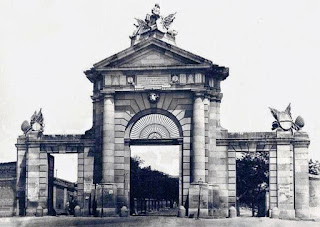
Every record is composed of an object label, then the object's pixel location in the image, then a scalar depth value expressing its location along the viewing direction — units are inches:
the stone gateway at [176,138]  1400.1
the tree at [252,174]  2174.0
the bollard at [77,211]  1417.9
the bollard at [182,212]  1359.5
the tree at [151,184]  2261.0
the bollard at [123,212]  1387.8
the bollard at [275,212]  1374.3
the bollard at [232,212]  1380.4
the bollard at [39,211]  1439.3
